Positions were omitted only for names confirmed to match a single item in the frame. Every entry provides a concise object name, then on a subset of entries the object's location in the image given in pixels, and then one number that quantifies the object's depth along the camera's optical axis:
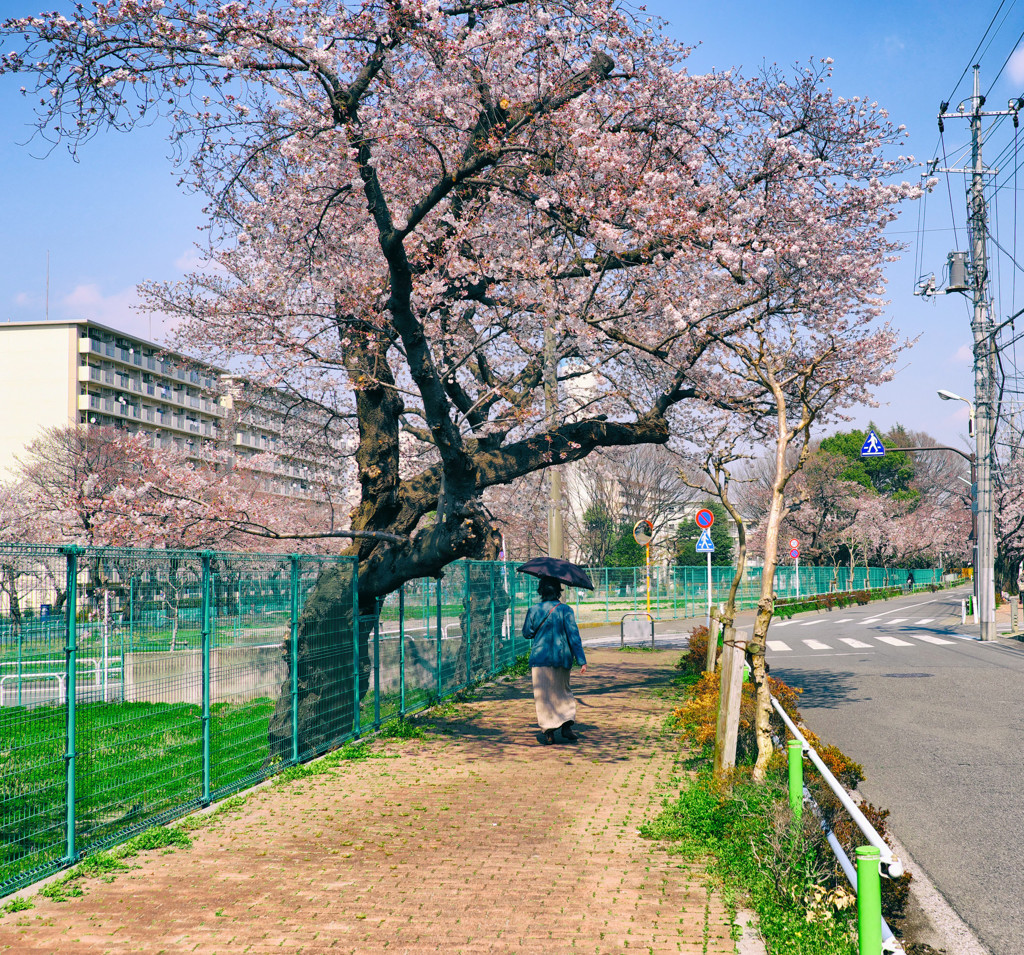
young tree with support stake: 7.29
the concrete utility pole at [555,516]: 20.30
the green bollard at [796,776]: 5.34
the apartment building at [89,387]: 62.03
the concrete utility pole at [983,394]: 25.20
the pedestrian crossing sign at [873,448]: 32.04
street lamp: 30.58
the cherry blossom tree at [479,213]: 8.57
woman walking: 10.02
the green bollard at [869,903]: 3.03
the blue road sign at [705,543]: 28.86
